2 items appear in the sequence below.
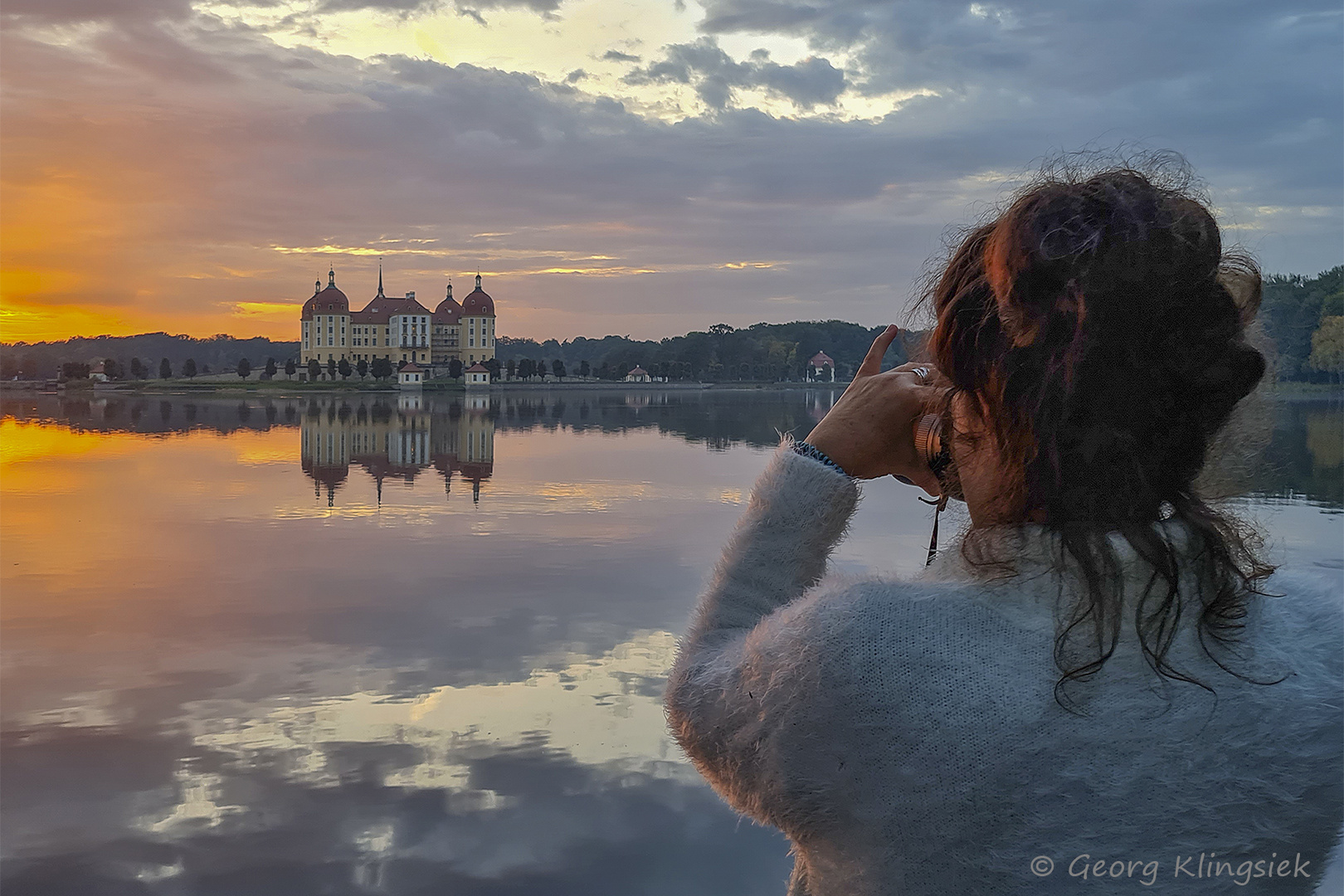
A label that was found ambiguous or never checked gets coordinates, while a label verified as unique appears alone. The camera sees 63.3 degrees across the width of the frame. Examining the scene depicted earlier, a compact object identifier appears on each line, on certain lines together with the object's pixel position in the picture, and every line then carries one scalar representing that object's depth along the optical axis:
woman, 1.07
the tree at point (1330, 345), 51.78
